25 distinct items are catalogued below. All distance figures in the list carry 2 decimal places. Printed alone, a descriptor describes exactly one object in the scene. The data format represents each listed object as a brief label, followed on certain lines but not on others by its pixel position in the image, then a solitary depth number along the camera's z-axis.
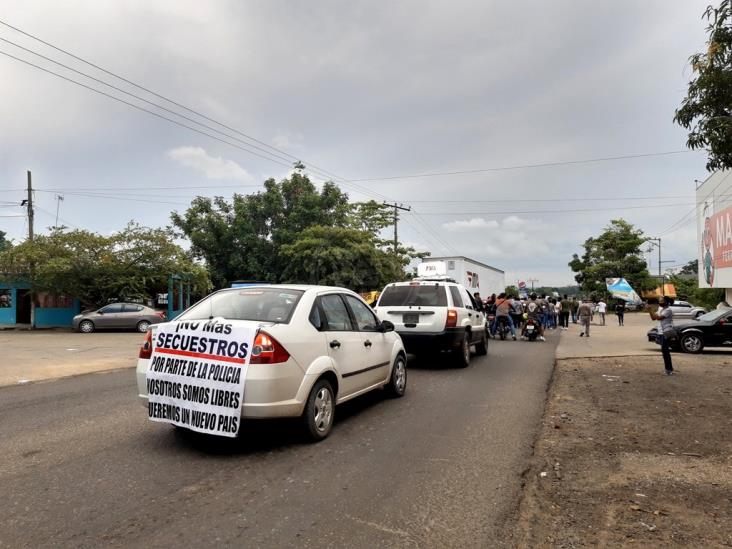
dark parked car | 14.34
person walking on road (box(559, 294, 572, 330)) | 29.33
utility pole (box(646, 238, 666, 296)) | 49.72
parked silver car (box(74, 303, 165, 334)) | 24.30
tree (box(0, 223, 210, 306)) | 25.09
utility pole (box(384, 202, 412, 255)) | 42.06
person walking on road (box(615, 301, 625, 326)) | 30.68
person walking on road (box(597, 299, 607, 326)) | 30.50
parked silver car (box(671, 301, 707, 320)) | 25.52
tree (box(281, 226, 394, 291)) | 29.80
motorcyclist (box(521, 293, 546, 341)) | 18.73
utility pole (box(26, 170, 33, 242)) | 29.84
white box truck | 30.84
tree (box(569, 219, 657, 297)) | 59.00
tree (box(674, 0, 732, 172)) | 6.68
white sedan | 4.77
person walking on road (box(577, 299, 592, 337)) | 21.11
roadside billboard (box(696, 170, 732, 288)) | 26.89
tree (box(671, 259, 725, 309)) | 33.69
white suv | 10.57
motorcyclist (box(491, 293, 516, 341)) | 18.84
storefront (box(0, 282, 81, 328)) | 28.27
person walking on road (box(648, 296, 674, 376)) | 10.03
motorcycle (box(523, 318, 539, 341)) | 18.75
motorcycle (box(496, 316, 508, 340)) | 19.10
